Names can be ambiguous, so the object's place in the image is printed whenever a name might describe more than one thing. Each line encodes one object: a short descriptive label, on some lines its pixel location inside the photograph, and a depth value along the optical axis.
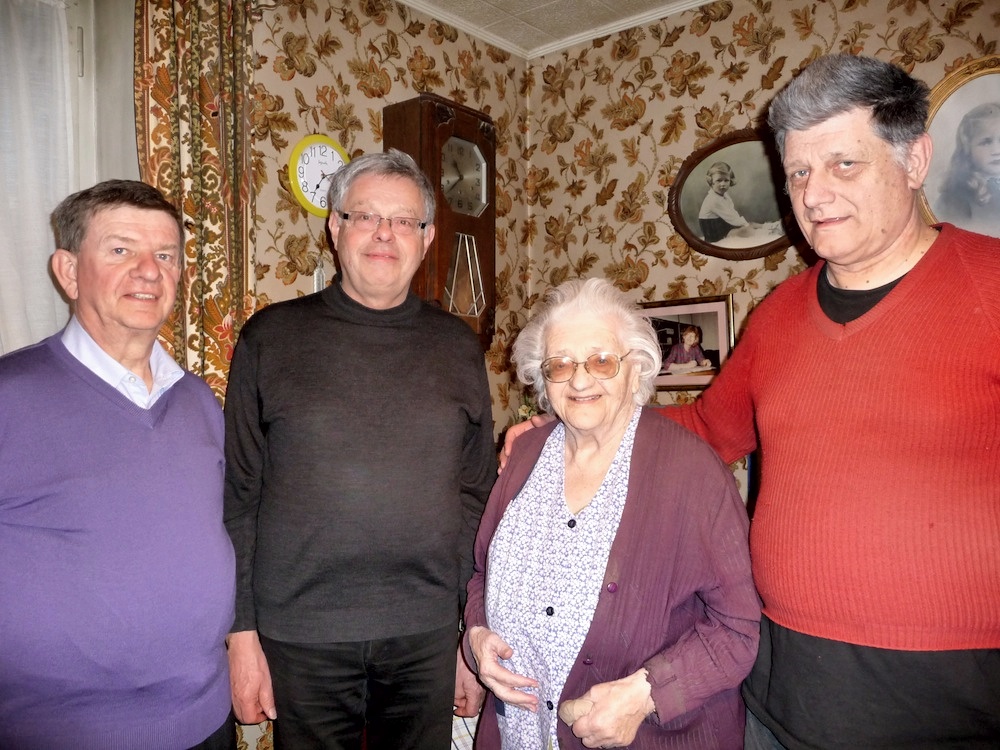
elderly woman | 1.16
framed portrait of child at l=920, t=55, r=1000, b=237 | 2.21
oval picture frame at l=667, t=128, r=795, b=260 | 2.60
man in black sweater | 1.41
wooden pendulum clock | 2.39
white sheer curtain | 1.78
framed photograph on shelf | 2.74
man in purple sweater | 1.10
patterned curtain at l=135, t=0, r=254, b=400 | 1.82
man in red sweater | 1.00
